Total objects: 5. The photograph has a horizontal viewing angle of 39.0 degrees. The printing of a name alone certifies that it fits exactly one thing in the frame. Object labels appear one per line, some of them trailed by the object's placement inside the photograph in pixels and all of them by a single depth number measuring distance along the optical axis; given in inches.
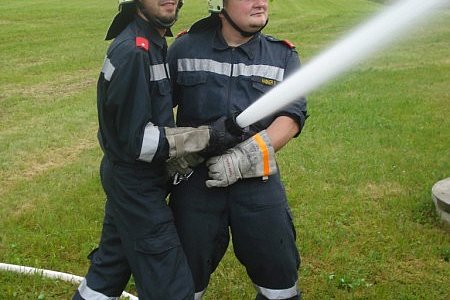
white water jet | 121.0
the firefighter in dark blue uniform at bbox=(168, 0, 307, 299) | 126.8
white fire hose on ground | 178.4
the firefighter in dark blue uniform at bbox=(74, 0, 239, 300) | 113.0
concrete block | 212.8
